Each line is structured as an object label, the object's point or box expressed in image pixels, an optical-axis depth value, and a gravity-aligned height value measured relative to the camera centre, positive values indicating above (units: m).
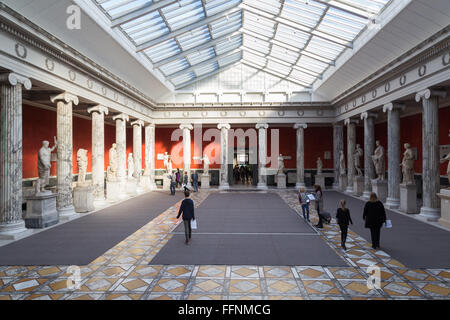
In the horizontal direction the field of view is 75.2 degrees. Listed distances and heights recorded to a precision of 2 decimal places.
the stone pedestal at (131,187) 16.92 -1.48
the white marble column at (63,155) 10.40 +0.25
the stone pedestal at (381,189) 13.64 -1.36
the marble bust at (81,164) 12.31 -0.09
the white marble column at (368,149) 15.17 +0.58
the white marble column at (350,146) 17.52 +0.86
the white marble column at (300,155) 20.66 +0.39
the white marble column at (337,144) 19.81 +1.12
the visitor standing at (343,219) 6.78 -1.38
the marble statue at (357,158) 16.81 +0.13
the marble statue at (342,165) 18.85 -0.31
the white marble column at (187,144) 20.97 +1.24
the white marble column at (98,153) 13.05 +0.40
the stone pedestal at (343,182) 18.92 -1.41
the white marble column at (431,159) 9.94 +0.02
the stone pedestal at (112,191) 14.49 -1.47
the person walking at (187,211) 7.13 -1.22
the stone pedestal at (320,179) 20.75 -1.33
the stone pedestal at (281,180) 20.78 -1.42
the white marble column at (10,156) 7.98 +0.17
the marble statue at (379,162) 13.83 -0.09
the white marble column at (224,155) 20.69 +0.39
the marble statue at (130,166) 17.34 -0.27
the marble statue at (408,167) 11.38 -0.30
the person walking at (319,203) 8.96 -1.33
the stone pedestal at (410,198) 11.14 -1.46
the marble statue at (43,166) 9.44 -0.13
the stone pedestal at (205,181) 20.84 -1.42
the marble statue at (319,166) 20.94 -0.40
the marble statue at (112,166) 14.63 -0.22
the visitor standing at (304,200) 9.66 -1.32
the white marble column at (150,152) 19.95 +0.66
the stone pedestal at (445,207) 8.97 -1.48
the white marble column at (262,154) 20.62 +0.48
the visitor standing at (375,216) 6.68 -1.28
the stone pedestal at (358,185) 16.45 -1.42
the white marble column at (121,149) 15.34 +0.66
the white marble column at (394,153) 12.51 +0.30
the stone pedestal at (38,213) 9.05 -1.59
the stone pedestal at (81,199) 11.74 -1.49
